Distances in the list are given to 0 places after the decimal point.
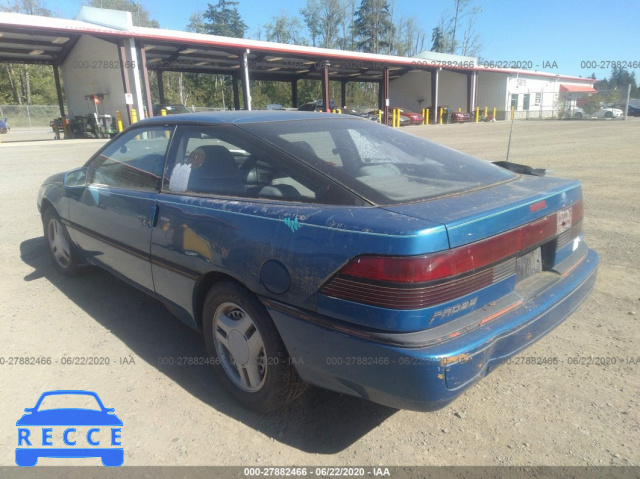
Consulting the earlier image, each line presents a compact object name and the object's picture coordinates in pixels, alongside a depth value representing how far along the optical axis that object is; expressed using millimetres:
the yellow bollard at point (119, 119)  24125
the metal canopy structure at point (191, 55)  21359
